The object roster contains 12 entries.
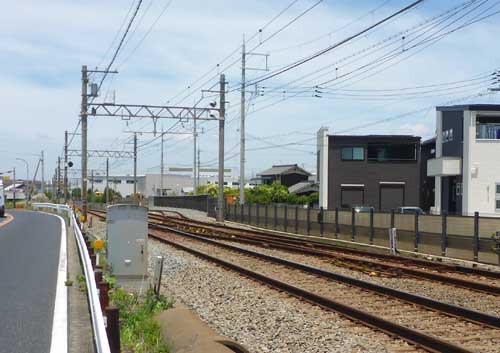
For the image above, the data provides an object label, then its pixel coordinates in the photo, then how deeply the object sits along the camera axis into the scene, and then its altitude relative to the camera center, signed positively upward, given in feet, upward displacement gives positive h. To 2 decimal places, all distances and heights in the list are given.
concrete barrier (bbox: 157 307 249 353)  26.35 -5.98
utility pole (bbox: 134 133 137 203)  266.57 +15.91
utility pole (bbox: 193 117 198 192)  260.74 +16.93
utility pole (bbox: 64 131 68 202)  211.98 +11.56
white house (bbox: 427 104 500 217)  149.38 +7.99
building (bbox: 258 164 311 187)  330.95 +9.43
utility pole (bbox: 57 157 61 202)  294.33 +10.60
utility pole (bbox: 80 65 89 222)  126.93 +10.80
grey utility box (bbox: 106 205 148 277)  51.83 -3.48
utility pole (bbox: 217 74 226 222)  146.98 +11.20
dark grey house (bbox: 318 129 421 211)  203.51 +7.19
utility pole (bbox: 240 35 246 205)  169.17 +14.45
